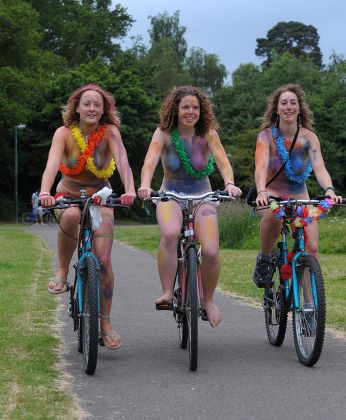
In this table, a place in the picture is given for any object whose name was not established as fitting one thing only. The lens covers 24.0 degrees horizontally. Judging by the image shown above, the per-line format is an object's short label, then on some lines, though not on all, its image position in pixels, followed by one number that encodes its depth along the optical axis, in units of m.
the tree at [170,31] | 85.44
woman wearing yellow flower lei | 6.22
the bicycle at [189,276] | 5.68
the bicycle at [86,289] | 5.50
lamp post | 50.75
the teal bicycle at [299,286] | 5.74
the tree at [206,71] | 84.50
